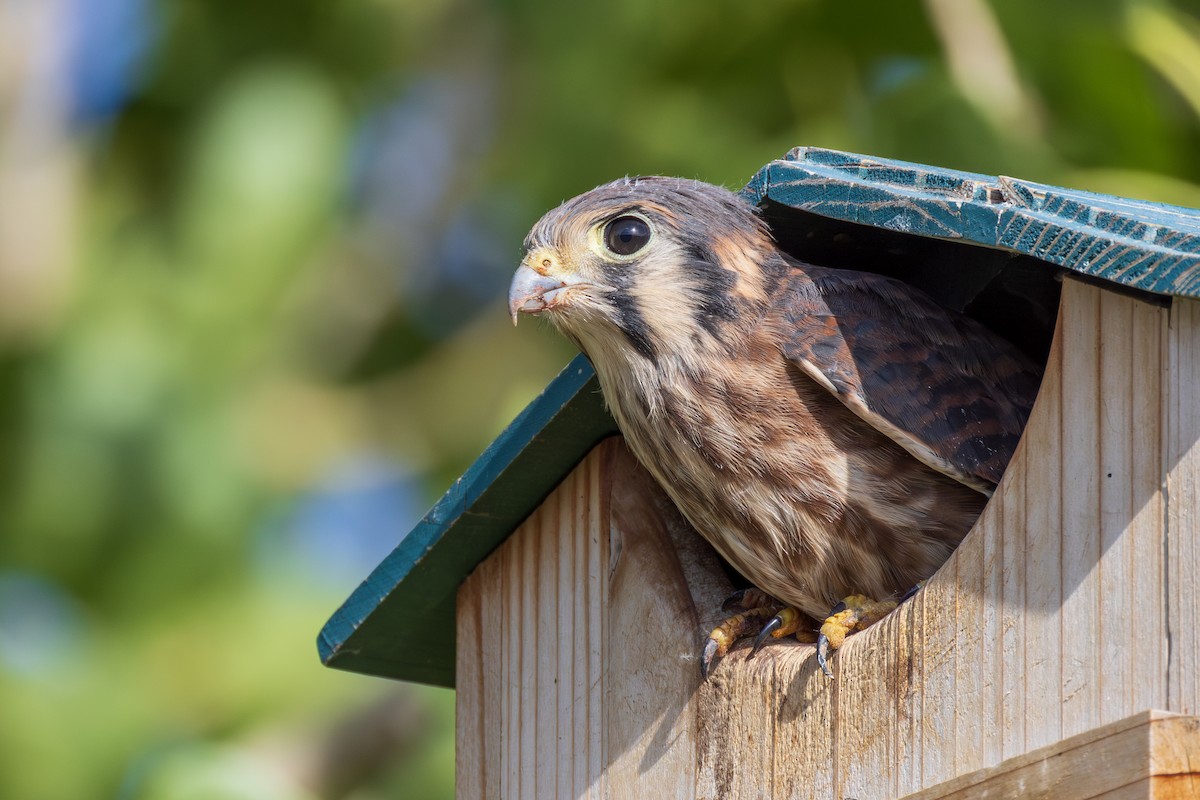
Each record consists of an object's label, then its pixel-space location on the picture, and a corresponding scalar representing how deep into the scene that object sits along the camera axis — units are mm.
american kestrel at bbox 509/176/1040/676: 7836
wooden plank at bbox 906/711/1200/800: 6043
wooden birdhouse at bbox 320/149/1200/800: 6355
